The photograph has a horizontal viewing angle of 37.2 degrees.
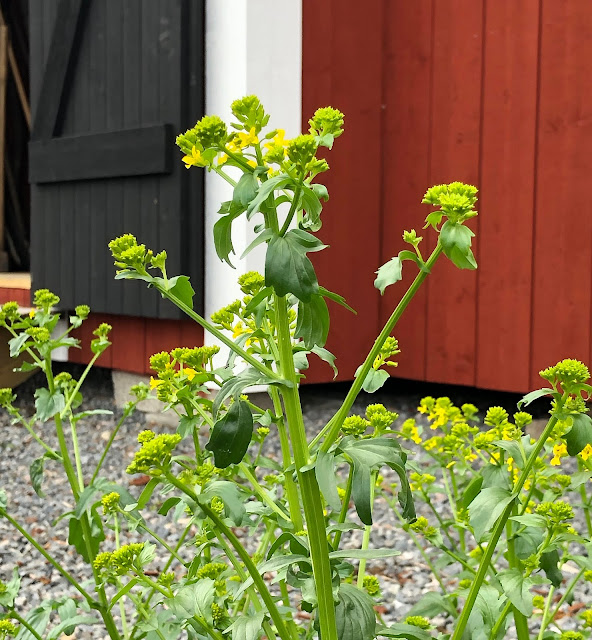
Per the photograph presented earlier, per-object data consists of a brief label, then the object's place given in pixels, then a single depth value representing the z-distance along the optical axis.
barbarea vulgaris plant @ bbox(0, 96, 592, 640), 0.95
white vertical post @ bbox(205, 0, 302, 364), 3.77
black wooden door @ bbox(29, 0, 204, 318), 3.98
